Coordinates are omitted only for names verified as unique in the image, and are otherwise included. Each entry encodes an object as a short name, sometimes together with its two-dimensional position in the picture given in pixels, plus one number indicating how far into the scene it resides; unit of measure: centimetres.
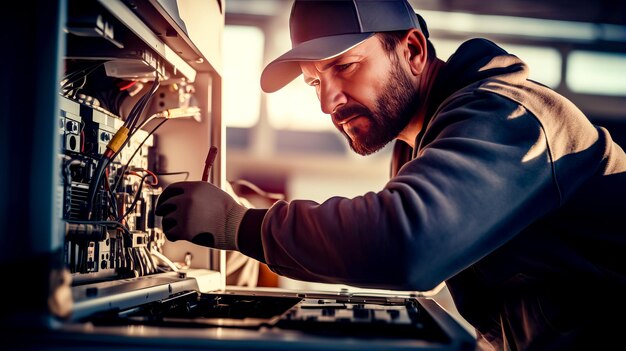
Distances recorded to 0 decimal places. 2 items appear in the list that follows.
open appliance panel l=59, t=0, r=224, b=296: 89
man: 72
